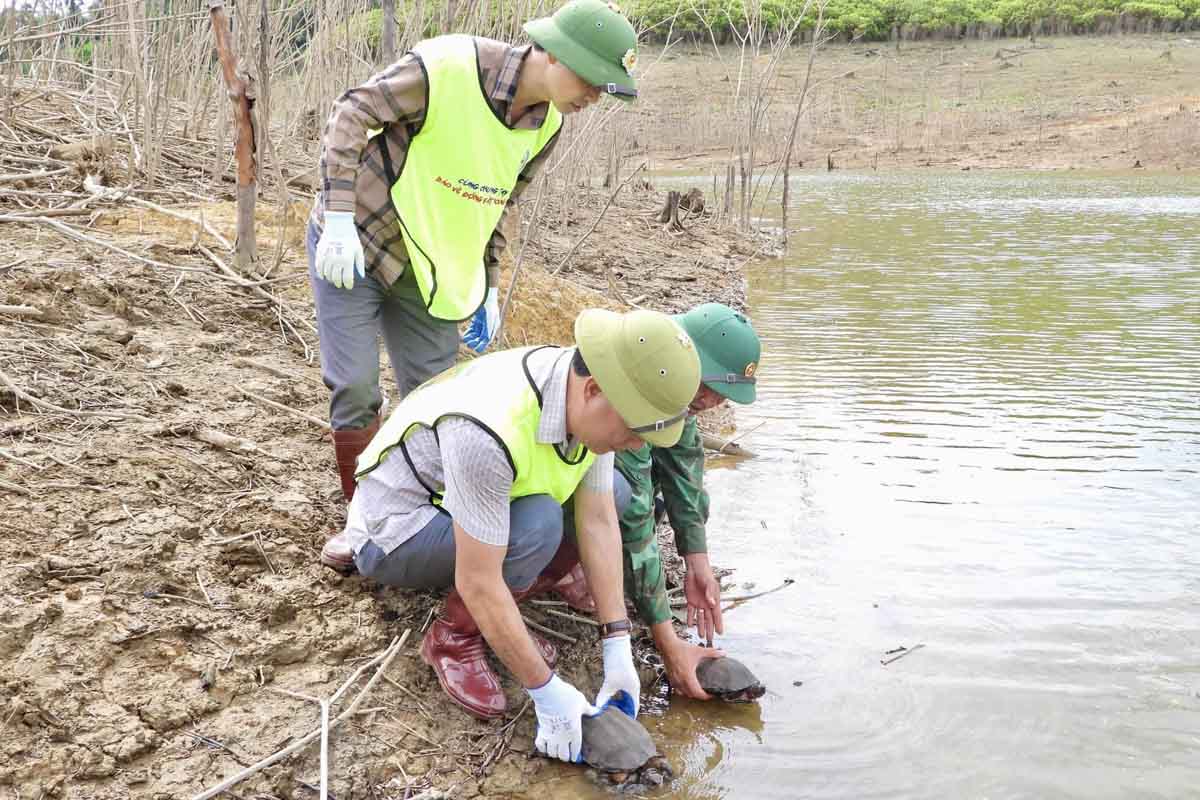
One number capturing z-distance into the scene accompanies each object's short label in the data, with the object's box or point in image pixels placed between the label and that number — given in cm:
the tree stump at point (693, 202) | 1203
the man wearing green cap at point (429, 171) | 246
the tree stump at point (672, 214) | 1080
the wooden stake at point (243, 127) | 369
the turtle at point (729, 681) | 266
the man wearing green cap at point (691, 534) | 265
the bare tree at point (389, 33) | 399
